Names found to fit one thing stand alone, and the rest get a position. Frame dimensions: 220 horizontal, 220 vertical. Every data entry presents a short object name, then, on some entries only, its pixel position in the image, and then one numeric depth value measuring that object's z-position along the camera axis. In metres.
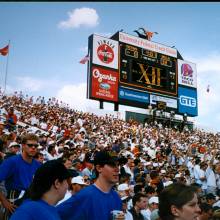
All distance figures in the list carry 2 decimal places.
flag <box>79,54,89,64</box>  30.47
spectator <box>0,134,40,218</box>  5.03
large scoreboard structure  29.58
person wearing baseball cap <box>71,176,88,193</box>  6.43
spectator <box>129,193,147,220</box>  7.05
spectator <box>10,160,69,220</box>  2.56
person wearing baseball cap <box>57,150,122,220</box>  3.50
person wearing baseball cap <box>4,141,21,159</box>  8.77
